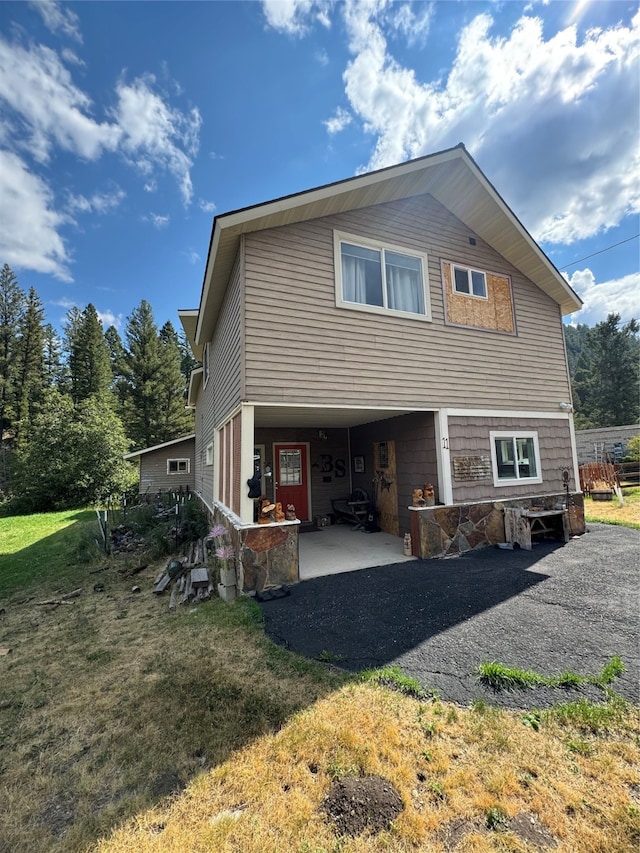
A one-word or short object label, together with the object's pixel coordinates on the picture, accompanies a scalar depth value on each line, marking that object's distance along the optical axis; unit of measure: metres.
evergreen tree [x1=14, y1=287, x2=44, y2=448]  25.44
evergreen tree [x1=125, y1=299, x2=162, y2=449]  29.25
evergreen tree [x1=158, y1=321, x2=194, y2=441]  30.14
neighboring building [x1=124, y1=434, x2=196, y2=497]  19.25
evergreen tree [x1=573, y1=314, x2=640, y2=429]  30.17
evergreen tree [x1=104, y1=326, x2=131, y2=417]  29.95
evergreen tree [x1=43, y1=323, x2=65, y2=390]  29.69
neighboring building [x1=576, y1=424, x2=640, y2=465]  17.77
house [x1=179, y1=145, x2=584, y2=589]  5.67
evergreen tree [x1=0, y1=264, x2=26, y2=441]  25.16
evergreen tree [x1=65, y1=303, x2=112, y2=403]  28.57
